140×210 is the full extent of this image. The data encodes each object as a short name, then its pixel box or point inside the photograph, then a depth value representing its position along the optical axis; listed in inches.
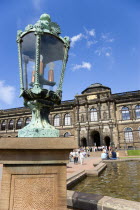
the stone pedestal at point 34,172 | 75.0
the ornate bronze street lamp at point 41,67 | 91.6
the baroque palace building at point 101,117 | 1184.8
